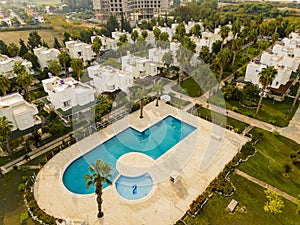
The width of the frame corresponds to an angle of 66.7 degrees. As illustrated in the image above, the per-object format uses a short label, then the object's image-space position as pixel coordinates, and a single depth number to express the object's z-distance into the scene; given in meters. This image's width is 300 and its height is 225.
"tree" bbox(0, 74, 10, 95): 44.44
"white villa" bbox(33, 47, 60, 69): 64.69
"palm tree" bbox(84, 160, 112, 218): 24.17
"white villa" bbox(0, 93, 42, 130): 38.09
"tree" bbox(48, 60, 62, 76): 51.84
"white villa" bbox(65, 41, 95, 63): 71.57
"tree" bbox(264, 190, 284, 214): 27.33
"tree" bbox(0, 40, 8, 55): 69.06
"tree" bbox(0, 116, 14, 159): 33.22
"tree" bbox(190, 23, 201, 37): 85.06
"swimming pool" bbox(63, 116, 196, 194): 33.91
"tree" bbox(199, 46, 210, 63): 64.38
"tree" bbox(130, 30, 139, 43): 80.19
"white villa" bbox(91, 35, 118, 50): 80.31
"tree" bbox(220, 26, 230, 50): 70.15
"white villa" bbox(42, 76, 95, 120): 44.03
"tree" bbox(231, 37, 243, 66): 60.83
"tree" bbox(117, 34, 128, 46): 76.43
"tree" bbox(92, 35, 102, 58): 67.37
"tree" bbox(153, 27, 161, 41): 82.72
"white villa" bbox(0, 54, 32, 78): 57.87
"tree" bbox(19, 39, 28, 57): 69.31
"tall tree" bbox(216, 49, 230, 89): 49.56
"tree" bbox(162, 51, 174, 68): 61.16
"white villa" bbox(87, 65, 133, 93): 52.28
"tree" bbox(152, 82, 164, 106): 48.03
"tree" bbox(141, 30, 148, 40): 81.96
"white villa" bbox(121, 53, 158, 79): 59.62
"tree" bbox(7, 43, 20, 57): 68.91
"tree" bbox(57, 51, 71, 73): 59.97
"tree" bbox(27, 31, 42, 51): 75.97
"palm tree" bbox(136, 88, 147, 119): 44.38
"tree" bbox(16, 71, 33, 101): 44.84
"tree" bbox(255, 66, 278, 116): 42.31
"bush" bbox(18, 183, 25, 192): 31.12
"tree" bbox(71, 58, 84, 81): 51.66
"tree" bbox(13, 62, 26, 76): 51.65
